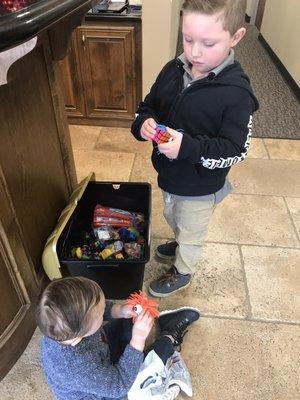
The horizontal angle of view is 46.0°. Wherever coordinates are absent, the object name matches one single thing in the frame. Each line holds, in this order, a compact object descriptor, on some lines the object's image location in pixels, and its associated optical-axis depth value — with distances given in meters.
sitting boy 0.77
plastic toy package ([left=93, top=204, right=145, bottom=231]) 1.51
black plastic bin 1.27
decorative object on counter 0.76
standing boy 0.89
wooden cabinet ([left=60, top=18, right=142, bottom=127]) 2.21
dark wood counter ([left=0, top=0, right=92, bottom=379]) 1.02
